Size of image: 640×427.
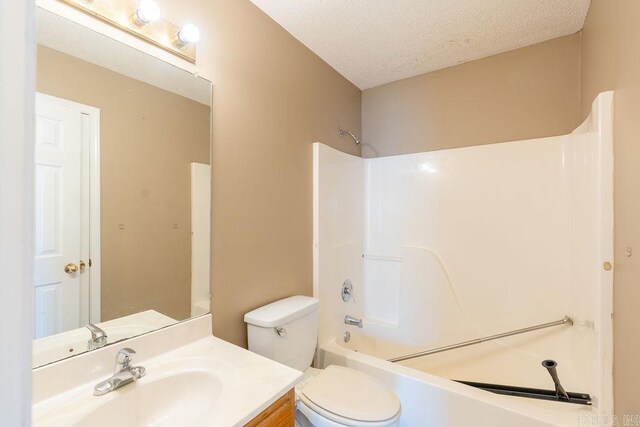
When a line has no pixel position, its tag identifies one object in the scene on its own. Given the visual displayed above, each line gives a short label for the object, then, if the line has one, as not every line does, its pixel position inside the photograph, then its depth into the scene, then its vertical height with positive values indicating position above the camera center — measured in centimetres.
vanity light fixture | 95 +69
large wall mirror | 85 +8
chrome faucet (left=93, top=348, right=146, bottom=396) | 85 -51
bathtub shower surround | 138 -31
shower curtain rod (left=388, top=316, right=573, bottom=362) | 170 -80
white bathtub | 122 -88
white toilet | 117 -81
